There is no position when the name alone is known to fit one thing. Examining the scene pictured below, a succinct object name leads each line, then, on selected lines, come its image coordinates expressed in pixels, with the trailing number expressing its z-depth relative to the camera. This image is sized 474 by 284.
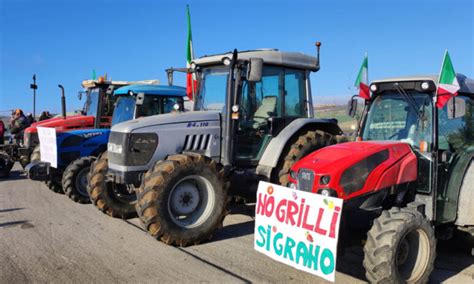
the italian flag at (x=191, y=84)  7.11
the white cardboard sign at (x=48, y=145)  8.20
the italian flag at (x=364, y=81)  5.17
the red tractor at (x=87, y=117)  9.52
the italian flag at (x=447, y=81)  4.25
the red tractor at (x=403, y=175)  3.78
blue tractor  8.08
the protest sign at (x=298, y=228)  3.57
